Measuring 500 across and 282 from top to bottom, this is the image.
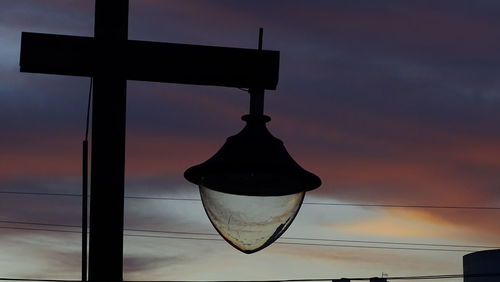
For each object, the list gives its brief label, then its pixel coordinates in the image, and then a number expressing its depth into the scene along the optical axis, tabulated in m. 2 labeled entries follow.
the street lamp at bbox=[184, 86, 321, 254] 4.91
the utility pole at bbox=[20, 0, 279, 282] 4.86
